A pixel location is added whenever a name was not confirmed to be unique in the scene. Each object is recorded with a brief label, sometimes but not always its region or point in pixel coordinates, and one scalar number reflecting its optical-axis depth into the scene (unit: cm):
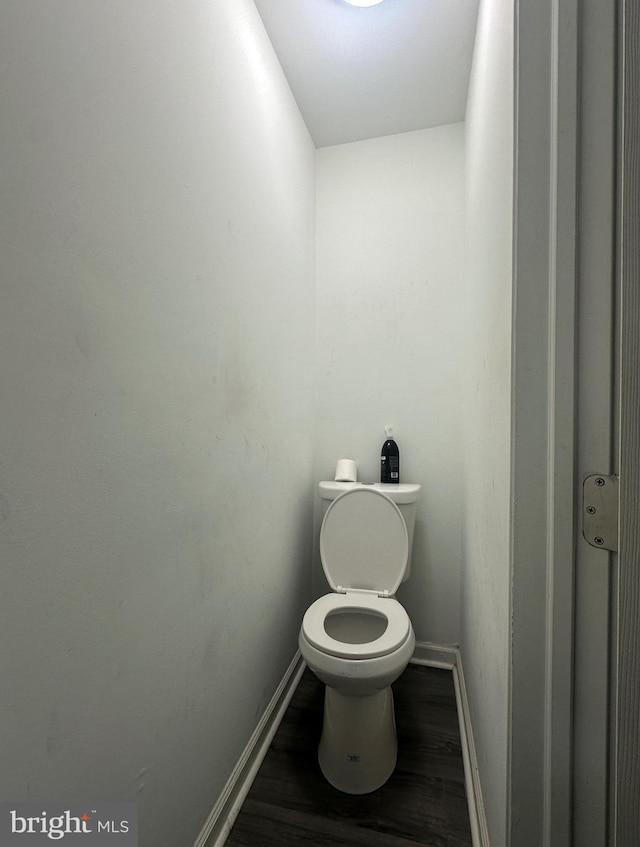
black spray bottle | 175
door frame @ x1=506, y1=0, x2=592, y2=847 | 56
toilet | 114
